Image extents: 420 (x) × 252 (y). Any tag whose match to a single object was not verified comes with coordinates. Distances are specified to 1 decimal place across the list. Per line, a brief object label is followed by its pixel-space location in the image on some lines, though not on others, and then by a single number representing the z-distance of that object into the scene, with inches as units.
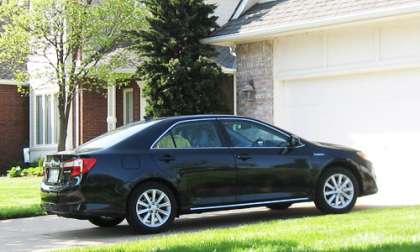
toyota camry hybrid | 379.9
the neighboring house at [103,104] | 869.8
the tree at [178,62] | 628.7
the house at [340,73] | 525.7
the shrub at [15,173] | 905.5
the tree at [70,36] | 790.5
